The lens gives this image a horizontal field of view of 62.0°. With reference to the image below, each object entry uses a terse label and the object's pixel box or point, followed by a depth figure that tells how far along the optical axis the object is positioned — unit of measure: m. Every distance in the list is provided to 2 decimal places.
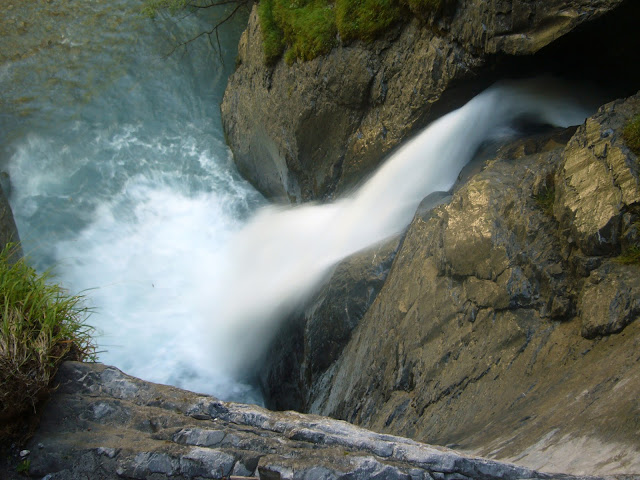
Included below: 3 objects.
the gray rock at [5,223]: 7.01
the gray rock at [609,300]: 4.15
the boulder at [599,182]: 4.48
